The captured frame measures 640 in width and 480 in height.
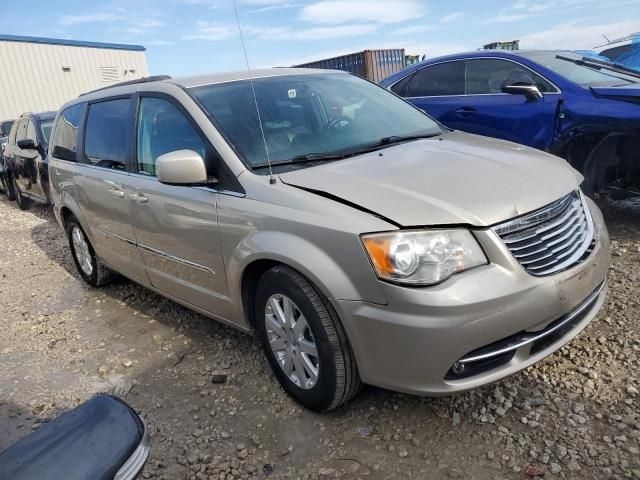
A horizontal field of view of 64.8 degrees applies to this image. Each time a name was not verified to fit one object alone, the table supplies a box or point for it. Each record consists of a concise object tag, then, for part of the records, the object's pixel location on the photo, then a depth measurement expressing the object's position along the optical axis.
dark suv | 7.62
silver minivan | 2.04
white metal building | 18.61
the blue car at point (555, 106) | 4.27
